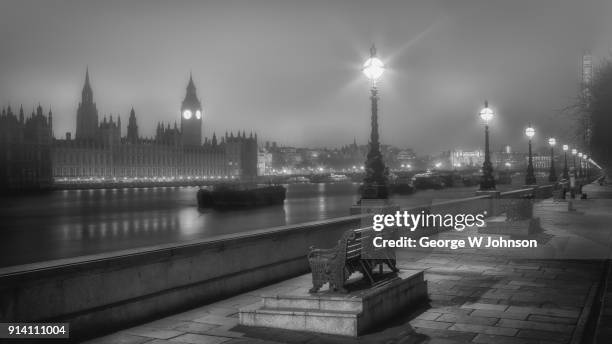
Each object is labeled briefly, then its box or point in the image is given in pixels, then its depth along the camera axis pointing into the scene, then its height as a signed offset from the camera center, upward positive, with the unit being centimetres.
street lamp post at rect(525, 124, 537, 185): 3444 +5
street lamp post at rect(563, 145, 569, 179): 5647 -74
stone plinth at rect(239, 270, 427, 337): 620 -160
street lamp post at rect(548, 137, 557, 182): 4740 -51
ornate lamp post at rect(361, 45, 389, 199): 1434 +42
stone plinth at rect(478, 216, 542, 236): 1504 -163
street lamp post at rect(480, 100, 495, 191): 2375 +21
